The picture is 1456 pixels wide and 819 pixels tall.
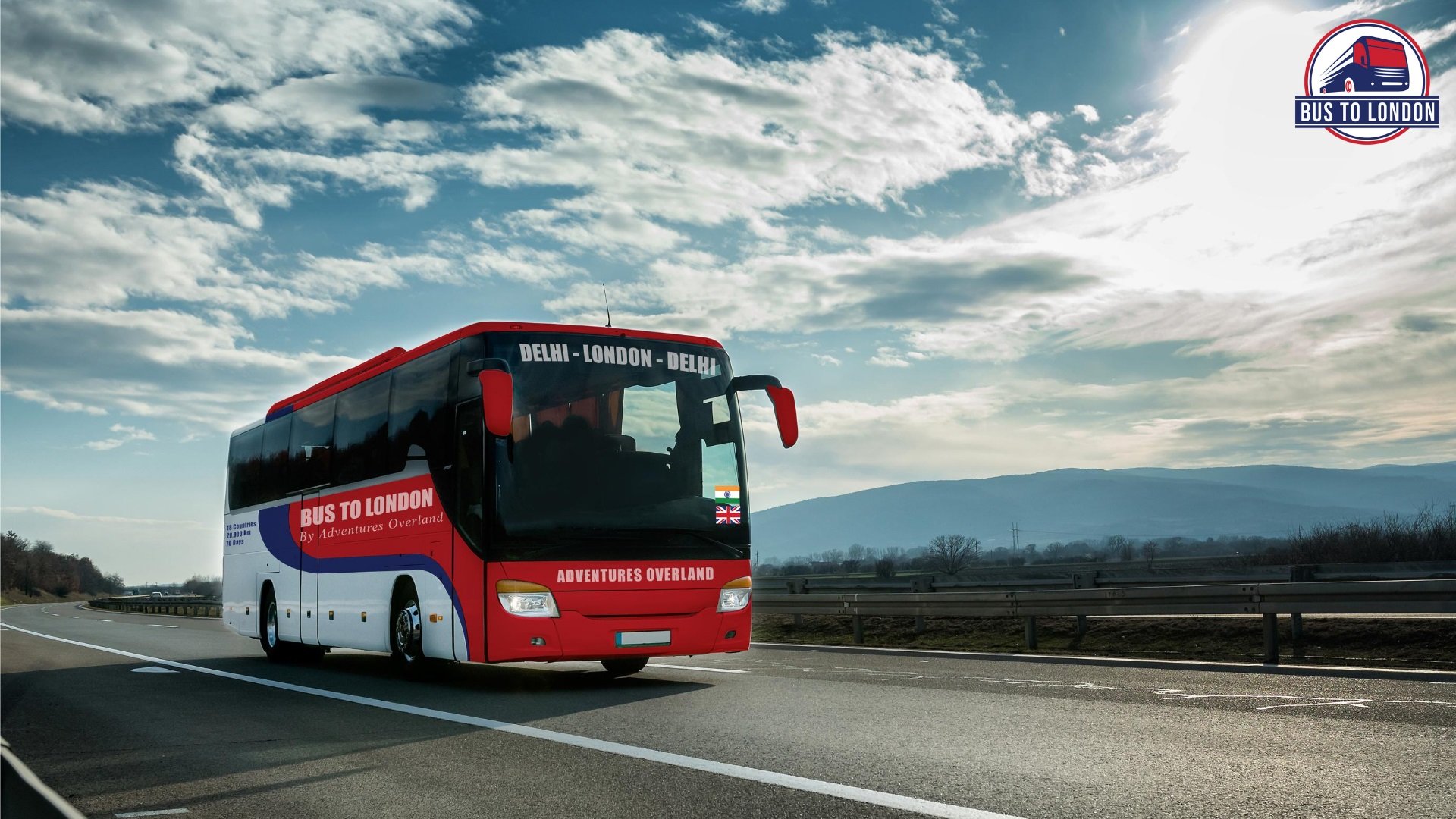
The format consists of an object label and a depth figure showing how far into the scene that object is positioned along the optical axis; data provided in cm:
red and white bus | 1175
